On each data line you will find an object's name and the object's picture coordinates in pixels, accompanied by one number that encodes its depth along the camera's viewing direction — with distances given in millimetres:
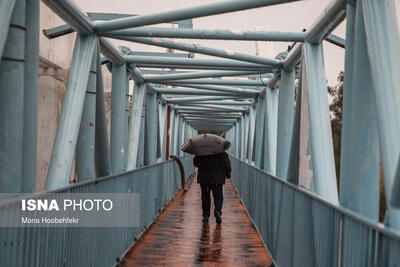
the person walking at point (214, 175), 10836
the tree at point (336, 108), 37688
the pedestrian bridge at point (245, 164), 3943
